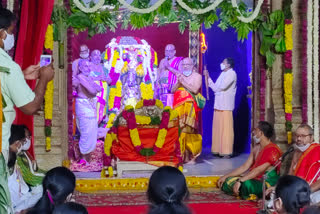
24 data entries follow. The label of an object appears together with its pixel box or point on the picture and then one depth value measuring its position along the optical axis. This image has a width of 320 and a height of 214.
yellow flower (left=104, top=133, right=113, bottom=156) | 7.25
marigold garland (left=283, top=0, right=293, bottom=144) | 6.67
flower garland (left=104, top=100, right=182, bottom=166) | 7.14
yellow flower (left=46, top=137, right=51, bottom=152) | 6.68
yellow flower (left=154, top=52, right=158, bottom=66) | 12.05
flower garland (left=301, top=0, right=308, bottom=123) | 6.54
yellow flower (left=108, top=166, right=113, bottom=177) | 7.04
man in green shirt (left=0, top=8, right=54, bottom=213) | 2.99
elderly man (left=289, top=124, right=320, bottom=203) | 5.02
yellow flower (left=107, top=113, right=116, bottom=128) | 11.64
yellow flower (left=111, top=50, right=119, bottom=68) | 12.00
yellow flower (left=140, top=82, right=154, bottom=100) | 11.88
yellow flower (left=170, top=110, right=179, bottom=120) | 7.41
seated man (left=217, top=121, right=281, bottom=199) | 5.93
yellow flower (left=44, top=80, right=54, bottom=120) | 6.49
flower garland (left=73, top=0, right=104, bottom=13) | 6.30
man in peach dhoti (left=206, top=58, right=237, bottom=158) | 9.55
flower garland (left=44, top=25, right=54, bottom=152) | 6.43
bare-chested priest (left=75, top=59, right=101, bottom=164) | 8.59
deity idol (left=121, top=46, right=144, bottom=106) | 11.85
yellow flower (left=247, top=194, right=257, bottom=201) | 5.91
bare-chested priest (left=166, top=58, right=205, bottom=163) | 8.81
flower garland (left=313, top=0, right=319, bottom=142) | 6.51
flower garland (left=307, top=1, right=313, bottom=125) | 6.53
